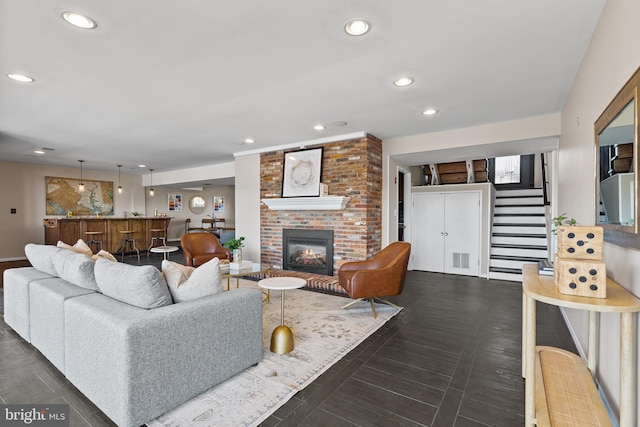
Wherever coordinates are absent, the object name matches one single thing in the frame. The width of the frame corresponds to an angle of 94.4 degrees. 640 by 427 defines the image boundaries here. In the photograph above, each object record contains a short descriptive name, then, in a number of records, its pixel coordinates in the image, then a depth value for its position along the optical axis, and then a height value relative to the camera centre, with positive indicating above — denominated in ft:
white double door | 18.47 -1.35
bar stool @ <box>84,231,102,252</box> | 25.11 -2.23
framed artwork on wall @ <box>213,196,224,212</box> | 40.83 +1.18
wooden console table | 4.06 -2.18
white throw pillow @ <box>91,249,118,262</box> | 10.14 -1.47
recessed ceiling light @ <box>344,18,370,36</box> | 6.53 +4.21
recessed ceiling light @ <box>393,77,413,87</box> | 9.35 +4.21
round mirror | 38.42 +1.05
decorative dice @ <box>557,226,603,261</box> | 4.90 -0.52
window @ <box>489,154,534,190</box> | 25.12 +3.51
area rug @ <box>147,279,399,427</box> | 5.84 -4.00
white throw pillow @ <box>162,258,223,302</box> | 6.90 -1.63
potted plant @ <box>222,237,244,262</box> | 13.10 -1.65
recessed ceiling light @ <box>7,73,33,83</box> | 9.09 +4.23
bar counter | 23.94 -1.39
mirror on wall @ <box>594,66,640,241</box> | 4.66 +0.84
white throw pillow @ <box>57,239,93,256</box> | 10.82 -1.29
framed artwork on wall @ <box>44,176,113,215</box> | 26.68 +1.53
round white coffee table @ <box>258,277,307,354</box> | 8.43 -3.55
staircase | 17.79 -1.42
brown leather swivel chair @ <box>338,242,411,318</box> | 11.21 -2.65
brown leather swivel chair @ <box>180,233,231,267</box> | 16.97 -2.21
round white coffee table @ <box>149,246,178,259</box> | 19.76 -2.49
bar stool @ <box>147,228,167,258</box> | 29.78 -2.42
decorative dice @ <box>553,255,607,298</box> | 4.43 -1.03
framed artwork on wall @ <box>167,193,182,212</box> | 35.94 +1.29
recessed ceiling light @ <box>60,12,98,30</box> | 6.37 +4.26
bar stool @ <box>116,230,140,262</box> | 27.40 -2.73
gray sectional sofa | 5.38 -2.59
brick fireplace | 15.57 +0.44
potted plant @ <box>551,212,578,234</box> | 6.85 -0.22
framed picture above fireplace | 16.94 +2.31
